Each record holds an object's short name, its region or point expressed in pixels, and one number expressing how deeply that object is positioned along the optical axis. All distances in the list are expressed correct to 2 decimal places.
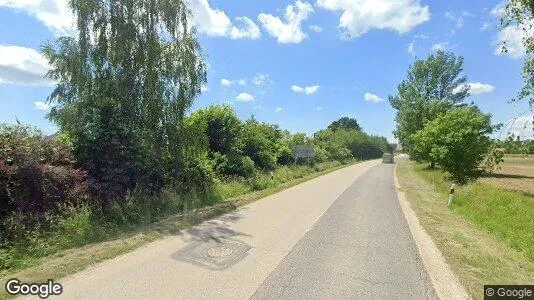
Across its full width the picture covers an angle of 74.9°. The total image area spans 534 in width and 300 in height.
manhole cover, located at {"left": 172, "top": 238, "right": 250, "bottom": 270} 6.84
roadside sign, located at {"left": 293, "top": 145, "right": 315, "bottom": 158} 33.53
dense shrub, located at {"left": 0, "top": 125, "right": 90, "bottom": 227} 9.21
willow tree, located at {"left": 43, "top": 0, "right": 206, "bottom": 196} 13.12
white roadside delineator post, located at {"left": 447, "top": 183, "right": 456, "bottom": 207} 16.13
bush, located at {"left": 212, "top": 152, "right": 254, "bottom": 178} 20.11
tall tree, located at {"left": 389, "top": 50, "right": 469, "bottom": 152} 51.44
